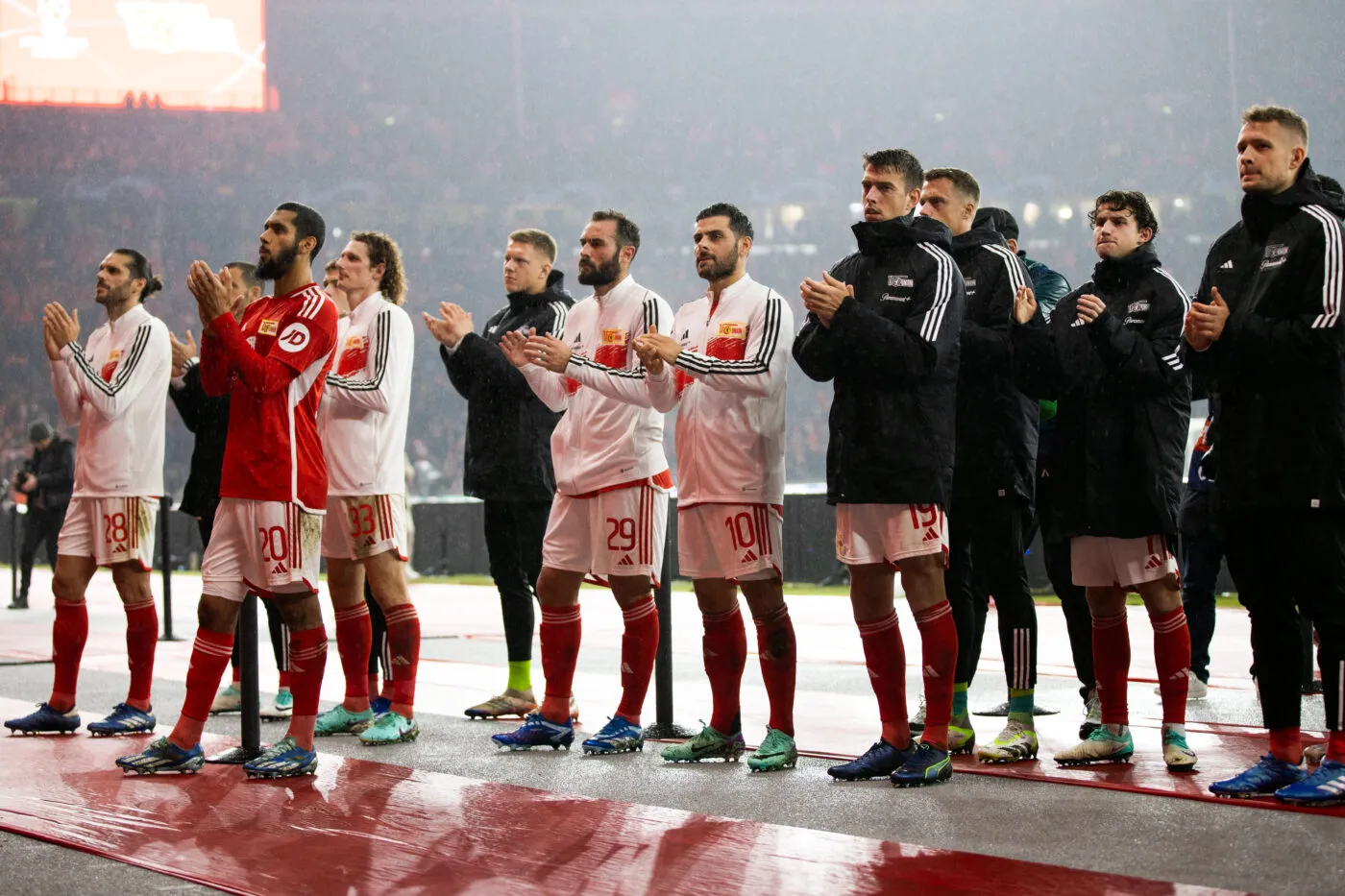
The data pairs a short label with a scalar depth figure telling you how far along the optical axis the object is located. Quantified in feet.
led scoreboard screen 101.30
